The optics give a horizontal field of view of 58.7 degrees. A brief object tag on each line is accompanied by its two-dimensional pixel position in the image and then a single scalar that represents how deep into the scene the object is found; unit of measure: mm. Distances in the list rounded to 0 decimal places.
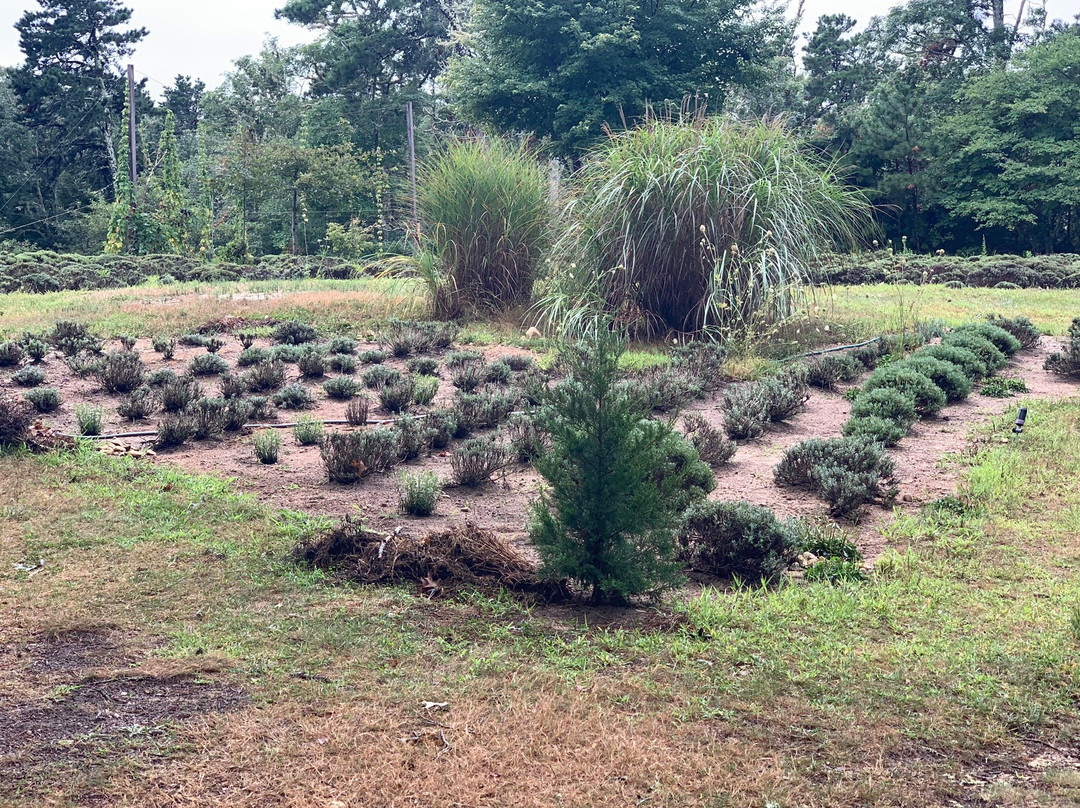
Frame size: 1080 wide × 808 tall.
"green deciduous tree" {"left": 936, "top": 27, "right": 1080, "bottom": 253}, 29797
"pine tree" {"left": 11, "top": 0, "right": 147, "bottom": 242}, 43000
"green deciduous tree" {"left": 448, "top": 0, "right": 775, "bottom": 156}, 28344
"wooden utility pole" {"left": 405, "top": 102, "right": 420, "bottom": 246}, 14273
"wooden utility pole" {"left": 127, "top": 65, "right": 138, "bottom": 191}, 31075
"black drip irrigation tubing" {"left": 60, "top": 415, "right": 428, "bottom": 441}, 7571
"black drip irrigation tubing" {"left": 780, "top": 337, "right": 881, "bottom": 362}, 10984
